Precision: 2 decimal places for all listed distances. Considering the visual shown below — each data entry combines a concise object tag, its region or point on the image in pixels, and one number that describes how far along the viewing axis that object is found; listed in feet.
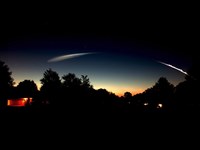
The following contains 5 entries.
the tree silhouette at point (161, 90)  211.61
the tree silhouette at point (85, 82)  206.45
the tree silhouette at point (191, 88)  105.62
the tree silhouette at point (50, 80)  180.54
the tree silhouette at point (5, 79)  113.87
